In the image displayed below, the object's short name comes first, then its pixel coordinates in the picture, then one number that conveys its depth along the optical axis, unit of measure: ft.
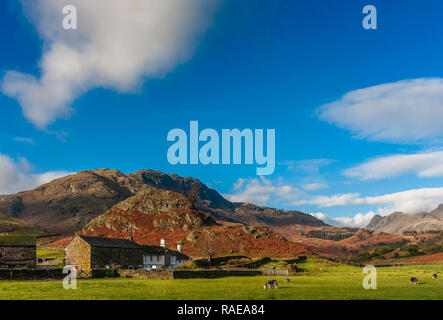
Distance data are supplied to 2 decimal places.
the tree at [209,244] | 382.42
